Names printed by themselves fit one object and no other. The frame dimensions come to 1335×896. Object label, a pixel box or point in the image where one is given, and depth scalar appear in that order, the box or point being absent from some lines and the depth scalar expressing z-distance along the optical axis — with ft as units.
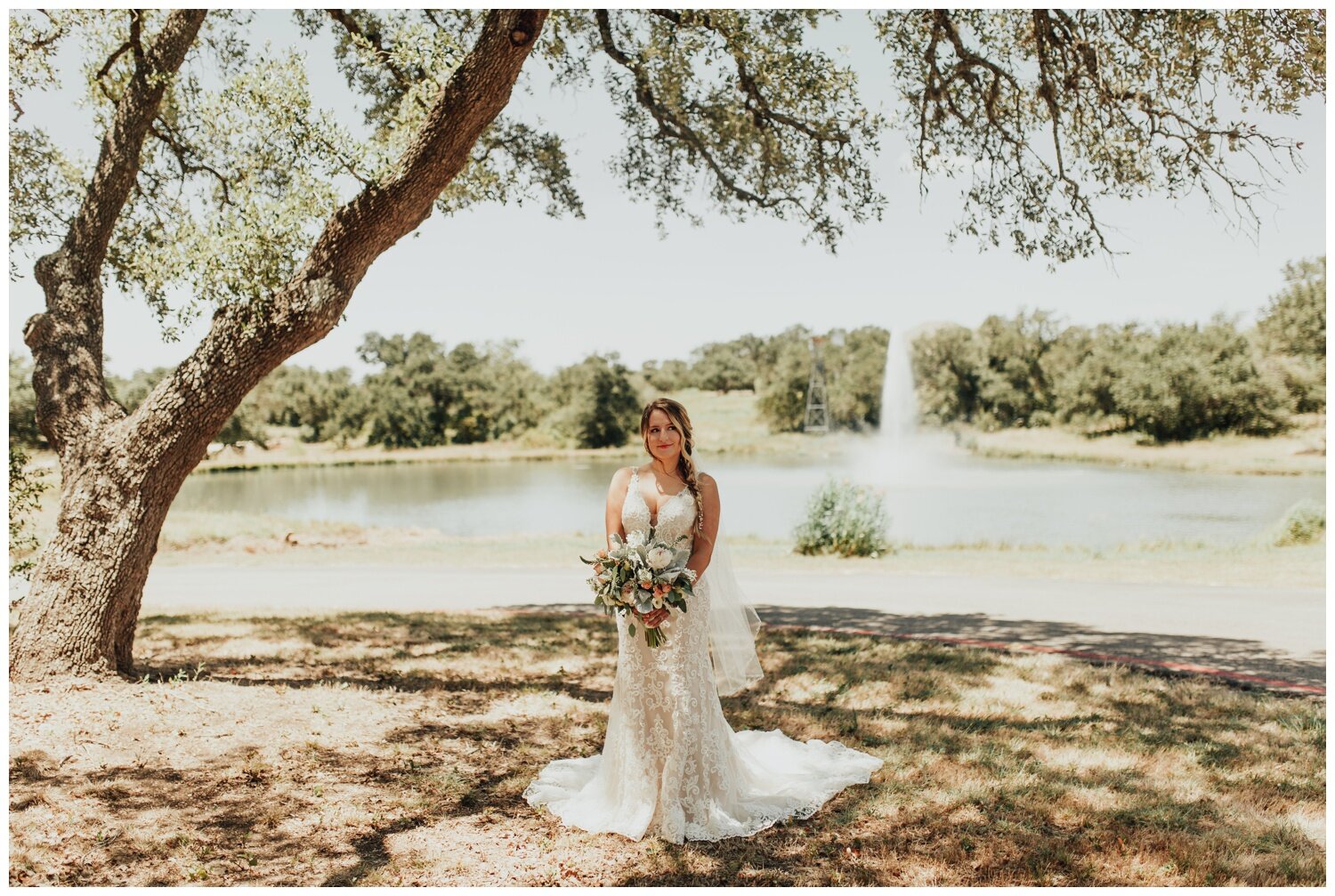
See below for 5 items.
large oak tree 19.01
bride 14.29
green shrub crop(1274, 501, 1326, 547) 54.24
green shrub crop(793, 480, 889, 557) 51.57
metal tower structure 200.34
